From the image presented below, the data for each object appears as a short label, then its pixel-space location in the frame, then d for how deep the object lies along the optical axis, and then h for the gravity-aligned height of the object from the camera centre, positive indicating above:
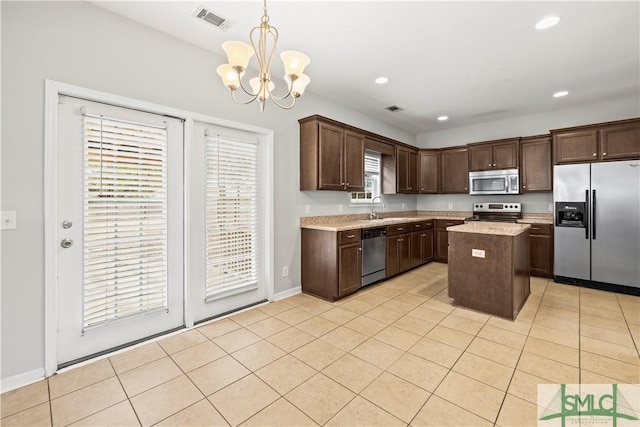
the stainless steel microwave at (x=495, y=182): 5.13 +0.59
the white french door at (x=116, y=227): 2.24 -0.11
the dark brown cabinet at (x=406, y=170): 5.59 +0.89
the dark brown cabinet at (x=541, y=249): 4.60 -0.58
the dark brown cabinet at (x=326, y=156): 3.79 +0.80
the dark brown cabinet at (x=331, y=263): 3.60 -0.63
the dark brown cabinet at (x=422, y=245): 5.20 -0.59
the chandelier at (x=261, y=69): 1.85 +0.99
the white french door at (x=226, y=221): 2.96 -0.08
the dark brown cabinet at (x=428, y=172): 6.18 +0.90
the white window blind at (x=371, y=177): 5.28 +0.70
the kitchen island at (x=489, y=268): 3.07 -0.61
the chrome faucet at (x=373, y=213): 5.32 +0.02
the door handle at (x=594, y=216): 4.02 -0.03
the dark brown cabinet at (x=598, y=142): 3.86 +1.00
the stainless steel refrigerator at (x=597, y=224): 3.80 -0.14
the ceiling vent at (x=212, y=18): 2.40 +1.69
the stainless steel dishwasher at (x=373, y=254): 4.03 -0.58
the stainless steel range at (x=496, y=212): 5.30 +0.03
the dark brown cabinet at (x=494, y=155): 5.14 +1.10
